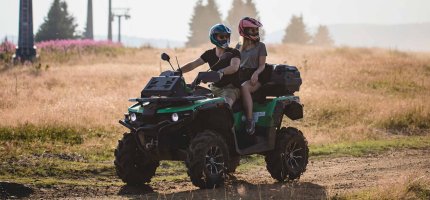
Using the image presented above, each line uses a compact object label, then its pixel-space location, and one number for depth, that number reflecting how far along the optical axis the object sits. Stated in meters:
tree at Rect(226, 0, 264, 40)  126.00
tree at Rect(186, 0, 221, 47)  121.94
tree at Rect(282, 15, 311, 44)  132.00
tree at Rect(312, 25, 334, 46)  155.25
